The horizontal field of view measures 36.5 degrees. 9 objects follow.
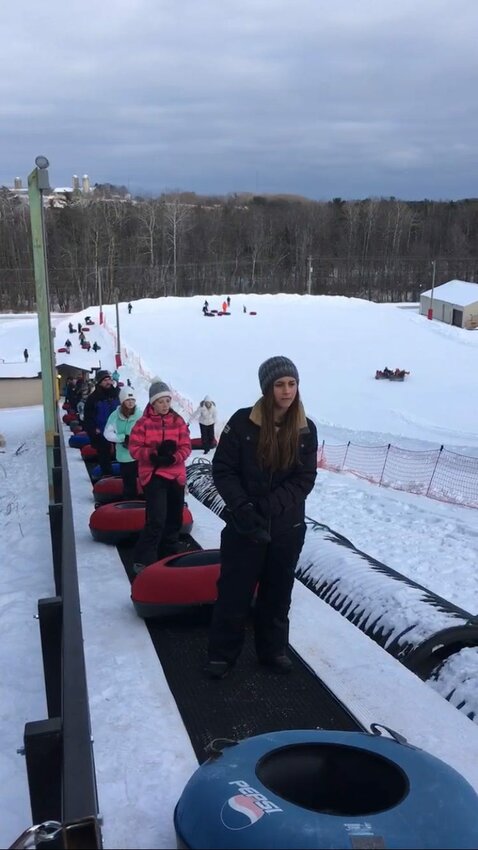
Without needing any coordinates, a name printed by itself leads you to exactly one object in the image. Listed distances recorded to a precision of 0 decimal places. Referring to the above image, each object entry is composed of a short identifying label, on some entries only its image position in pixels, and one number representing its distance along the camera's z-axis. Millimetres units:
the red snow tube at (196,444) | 14479
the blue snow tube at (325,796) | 2174
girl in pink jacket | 5113
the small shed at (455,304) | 51562
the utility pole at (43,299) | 8156
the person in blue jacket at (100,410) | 9348
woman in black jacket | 3428
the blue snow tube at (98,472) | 9712
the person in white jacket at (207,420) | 13961
